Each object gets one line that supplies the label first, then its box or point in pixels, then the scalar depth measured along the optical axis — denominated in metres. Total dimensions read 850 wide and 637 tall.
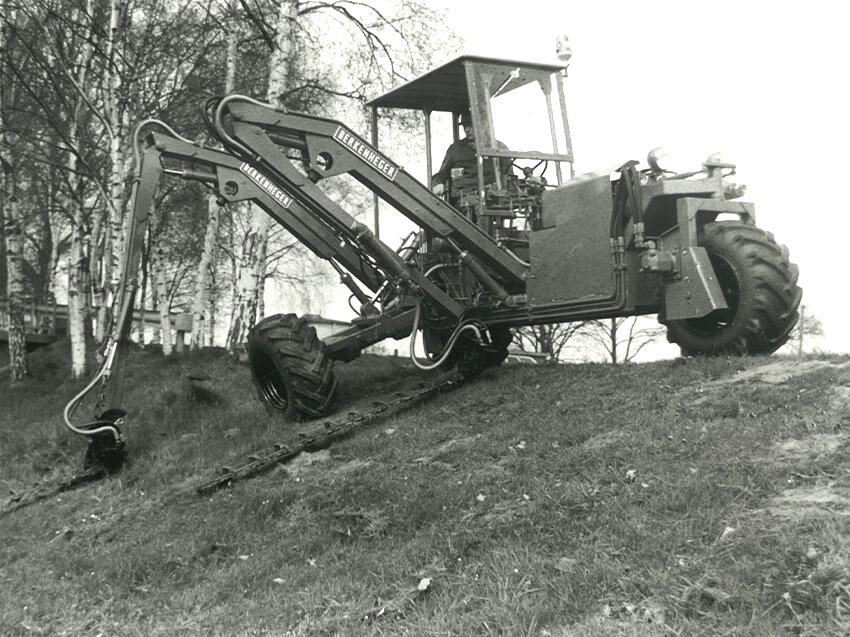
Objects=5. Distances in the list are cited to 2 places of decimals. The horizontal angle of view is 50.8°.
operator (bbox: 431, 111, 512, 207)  8.70
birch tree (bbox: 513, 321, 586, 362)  26.57
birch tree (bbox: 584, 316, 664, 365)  32.59
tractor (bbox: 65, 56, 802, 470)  6.54
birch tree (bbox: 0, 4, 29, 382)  14.88
